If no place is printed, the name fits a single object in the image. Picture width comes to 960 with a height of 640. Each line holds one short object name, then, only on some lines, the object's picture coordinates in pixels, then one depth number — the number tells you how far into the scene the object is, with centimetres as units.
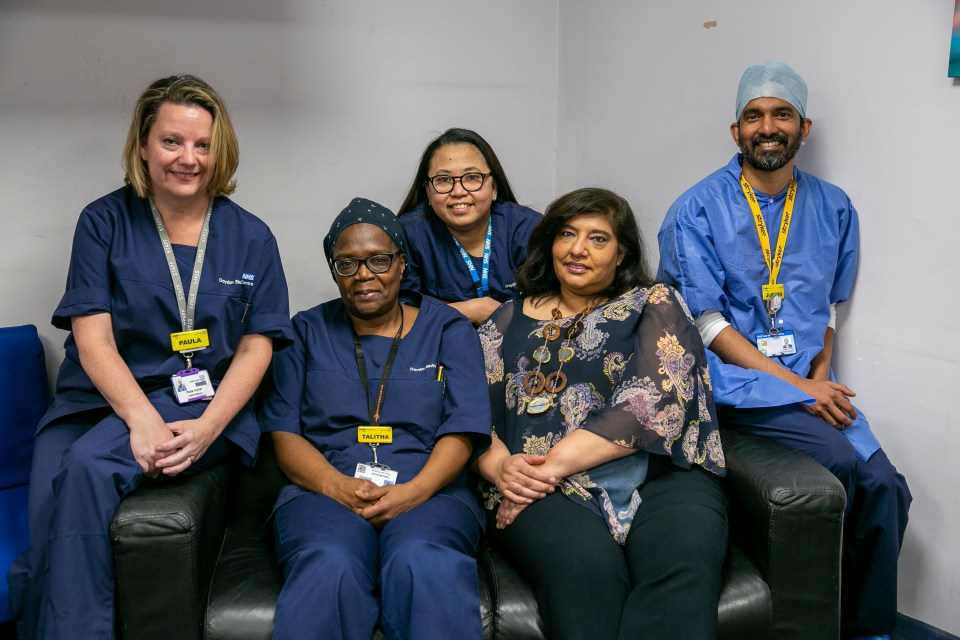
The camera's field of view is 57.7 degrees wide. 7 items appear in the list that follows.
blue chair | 263
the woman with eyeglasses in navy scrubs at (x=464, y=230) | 289
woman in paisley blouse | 201
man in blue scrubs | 253
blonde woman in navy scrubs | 216
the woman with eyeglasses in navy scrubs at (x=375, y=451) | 199
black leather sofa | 199
